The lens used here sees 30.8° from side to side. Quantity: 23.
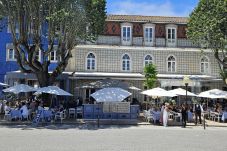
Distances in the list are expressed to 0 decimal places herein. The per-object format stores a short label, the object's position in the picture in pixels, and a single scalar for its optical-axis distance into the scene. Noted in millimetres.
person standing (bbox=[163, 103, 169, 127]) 26094
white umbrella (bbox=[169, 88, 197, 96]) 30570
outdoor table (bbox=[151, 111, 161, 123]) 27188
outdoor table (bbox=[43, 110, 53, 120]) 25875
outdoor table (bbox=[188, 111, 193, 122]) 28958
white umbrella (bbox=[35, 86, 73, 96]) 26922
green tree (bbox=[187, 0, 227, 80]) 30703
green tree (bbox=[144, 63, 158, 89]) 35156
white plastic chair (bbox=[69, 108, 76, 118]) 29200
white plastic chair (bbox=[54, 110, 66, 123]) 26605
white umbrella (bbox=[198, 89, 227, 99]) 30578
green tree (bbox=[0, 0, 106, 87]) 27234
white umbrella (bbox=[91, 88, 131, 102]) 26078
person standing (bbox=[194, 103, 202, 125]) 27453
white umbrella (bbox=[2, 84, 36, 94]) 28281
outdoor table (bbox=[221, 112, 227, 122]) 29138
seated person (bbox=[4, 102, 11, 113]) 27016
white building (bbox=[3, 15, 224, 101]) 38156
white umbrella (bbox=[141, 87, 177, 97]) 29039
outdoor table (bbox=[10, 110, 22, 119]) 26469
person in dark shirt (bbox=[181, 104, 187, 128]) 25750
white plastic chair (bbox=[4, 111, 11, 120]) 26695
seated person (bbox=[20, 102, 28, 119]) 26625
